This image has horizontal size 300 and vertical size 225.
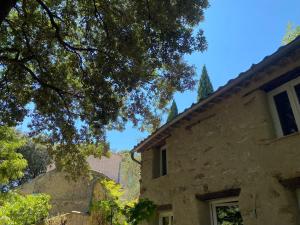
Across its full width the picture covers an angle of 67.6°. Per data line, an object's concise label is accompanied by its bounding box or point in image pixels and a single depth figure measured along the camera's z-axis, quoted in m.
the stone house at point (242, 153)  4.46
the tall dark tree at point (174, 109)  17.45
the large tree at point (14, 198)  9.08
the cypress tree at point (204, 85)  18.06
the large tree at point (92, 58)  6.24
